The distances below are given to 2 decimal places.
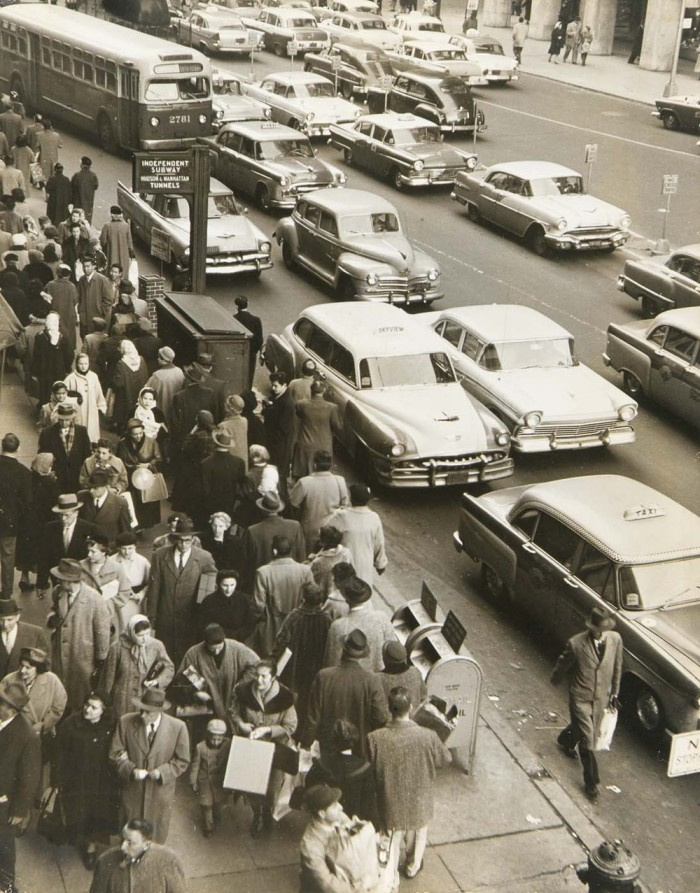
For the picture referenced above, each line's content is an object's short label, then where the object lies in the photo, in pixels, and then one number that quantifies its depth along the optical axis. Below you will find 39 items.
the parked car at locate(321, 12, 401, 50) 42.75
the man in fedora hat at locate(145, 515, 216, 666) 9.19
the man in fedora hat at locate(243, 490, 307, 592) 9.96
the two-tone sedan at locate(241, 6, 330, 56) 44.94
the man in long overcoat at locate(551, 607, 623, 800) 9.21
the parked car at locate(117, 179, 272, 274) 20.66
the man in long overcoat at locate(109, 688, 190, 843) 7.52
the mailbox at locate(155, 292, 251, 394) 14.25
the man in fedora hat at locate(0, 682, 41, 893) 7.46
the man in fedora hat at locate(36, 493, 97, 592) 9.64
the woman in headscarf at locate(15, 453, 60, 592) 10.27
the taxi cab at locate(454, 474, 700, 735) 9.84
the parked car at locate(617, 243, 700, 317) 19.41
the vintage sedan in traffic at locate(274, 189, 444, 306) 20.05
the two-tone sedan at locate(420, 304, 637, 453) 14.99
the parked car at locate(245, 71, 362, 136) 31.39
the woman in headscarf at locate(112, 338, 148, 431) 13.05
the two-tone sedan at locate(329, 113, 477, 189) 27.48
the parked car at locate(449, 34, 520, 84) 41.81
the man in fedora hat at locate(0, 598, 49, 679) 8.18
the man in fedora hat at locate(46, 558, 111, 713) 8.58
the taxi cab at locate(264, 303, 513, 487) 13.91
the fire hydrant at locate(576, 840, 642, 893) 7.20
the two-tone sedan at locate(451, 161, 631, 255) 23.45
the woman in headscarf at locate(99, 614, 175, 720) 8.12
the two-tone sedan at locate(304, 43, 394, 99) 37.88
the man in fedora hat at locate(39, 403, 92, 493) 10.88
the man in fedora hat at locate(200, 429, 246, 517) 10.95
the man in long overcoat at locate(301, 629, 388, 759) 8.13
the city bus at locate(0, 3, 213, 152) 27.78
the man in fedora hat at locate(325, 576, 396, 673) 8.72
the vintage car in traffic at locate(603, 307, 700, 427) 16.31
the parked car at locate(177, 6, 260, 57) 44.09
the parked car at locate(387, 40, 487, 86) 39.00
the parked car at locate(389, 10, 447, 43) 45.38
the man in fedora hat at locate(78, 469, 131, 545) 9.97
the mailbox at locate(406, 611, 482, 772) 9.16
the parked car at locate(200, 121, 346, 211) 25.02
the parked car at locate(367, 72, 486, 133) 32.88
